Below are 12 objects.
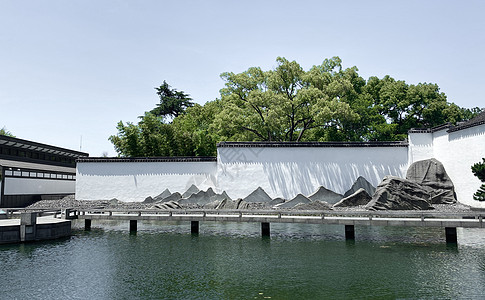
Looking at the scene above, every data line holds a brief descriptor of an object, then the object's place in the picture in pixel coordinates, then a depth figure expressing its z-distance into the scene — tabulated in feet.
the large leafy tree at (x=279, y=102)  100.78
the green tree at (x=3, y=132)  207.08
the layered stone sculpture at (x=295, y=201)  86.79
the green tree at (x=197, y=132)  115.96
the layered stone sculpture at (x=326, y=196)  87.81
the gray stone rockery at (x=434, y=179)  78.89
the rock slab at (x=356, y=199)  81.76
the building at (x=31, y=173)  93.30
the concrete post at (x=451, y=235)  55.62
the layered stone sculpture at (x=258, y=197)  89.04
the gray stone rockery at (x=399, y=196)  72.18
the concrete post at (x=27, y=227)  58.34
